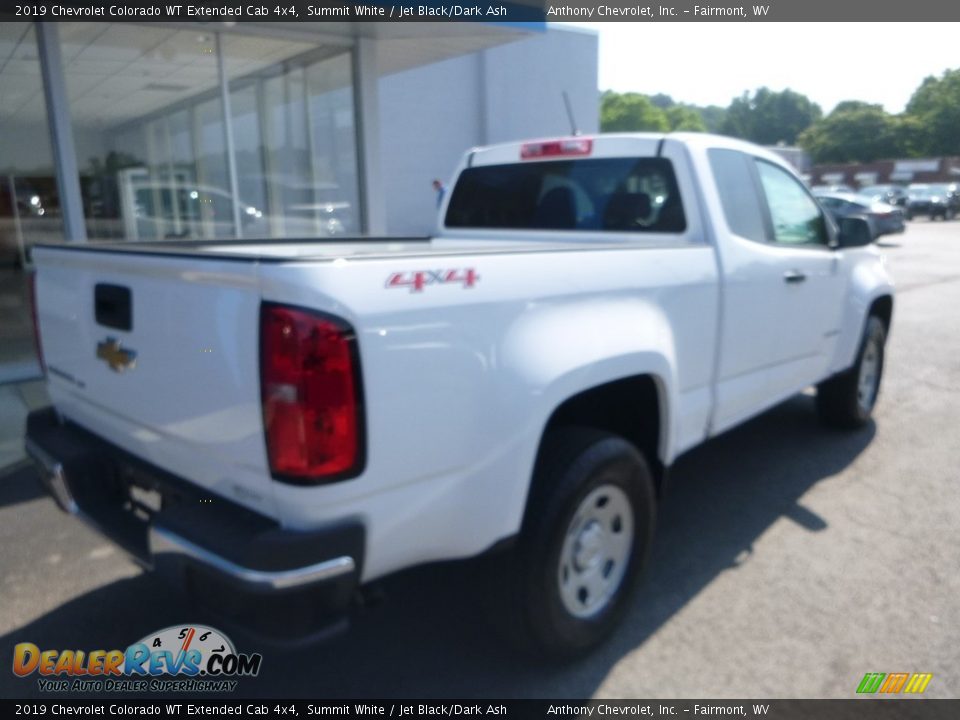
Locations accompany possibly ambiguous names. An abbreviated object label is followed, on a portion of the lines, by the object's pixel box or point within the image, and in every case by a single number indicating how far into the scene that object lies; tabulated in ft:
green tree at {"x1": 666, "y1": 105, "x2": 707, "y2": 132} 382.98
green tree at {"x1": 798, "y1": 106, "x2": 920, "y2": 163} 249.55
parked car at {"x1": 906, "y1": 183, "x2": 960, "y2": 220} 114.42
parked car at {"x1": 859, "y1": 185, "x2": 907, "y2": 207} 111.34
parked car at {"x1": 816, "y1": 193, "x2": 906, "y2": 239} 66.90
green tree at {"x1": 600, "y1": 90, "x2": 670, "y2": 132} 316.19
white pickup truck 6.42
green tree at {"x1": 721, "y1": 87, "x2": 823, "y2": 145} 428.56
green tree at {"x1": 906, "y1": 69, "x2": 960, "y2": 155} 231.71
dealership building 26.71
